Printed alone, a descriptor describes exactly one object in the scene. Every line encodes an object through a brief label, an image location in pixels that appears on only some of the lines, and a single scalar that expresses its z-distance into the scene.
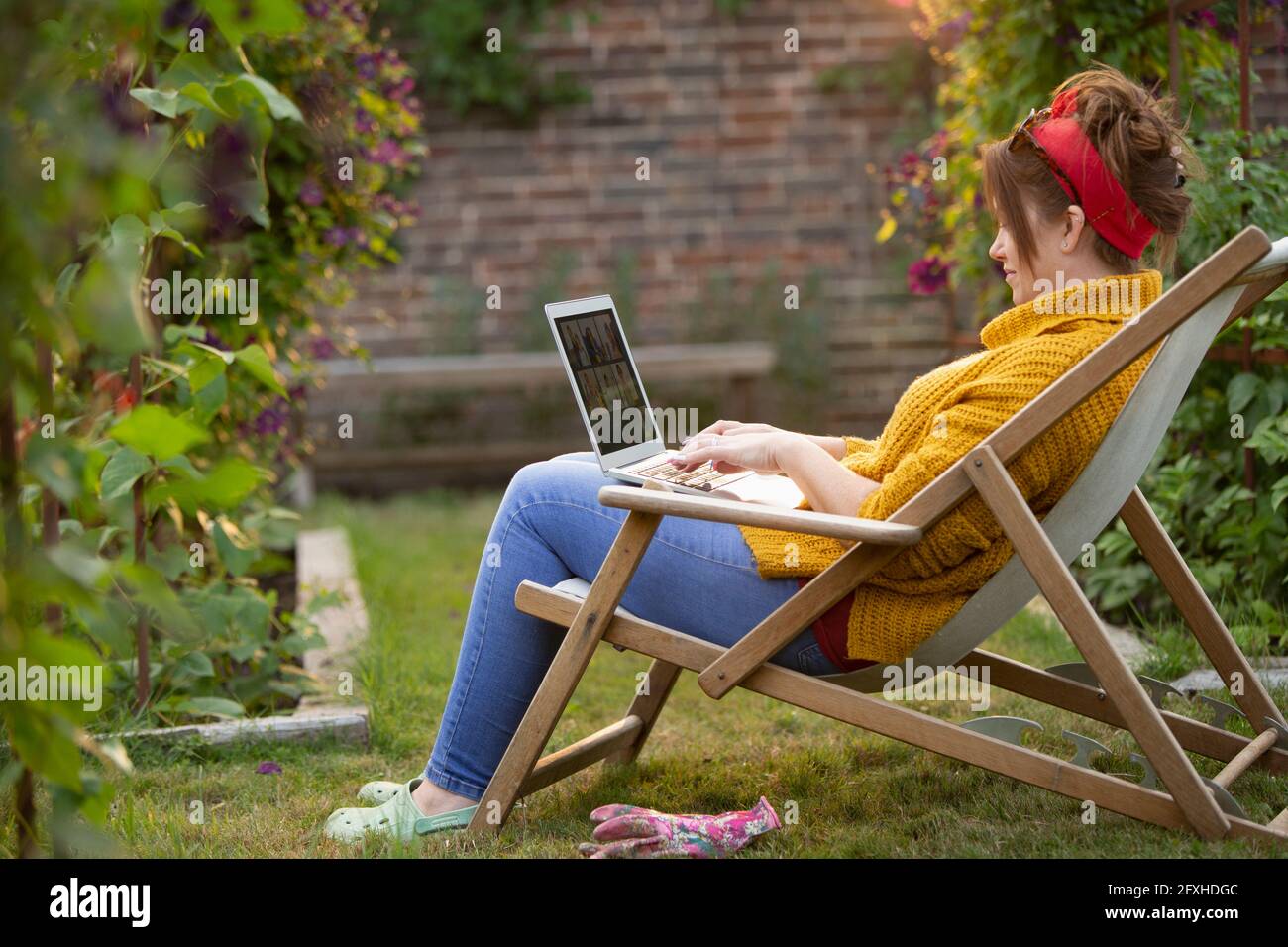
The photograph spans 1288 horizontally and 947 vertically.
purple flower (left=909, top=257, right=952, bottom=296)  4.44
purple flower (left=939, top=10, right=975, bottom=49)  4.16
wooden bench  6.52
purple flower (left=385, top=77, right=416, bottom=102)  3.96
